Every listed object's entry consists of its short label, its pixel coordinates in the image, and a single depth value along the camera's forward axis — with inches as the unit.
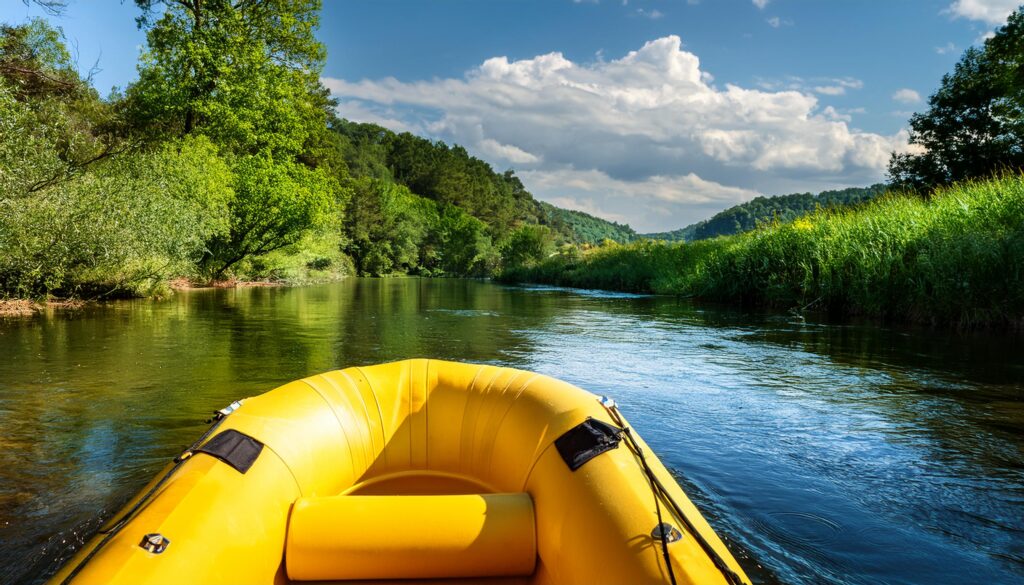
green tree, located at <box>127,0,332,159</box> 837.2
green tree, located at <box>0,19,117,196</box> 339.6
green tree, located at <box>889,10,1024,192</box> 1070.4
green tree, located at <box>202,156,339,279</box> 879.1
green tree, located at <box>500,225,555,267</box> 1568.7
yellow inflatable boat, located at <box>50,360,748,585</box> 71.0
